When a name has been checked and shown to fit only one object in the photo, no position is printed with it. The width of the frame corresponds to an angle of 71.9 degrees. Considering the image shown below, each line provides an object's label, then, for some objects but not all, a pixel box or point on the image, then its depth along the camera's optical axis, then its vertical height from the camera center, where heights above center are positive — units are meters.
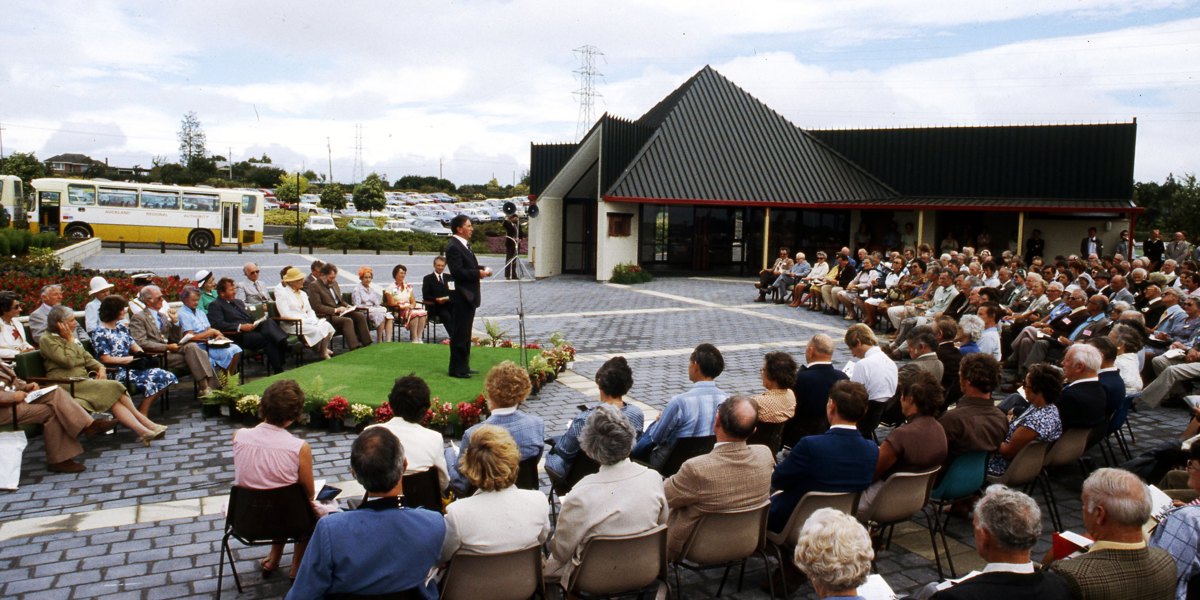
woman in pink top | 4.47 -1.25
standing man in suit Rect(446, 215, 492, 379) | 8.90 -0.64
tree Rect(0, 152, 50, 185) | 56.22 +3.11
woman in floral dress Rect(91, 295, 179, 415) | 7.60 -1.29
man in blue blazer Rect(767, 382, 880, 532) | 4.44 -1.22
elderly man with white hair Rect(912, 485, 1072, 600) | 2.95 -1.18
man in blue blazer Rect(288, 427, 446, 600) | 3.33 -1.31
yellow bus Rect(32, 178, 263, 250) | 30.52 +0.13
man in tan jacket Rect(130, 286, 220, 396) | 8.40 -1.32
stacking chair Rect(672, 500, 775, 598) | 4.15 -1.55
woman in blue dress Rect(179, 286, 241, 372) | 8.84 -1.27
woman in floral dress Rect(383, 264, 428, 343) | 11.89 -1.23
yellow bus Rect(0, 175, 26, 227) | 31.03 +0.53
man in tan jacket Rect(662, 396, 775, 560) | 4.17 -1.26
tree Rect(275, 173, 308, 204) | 61.50 +2.09
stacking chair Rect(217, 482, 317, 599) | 4.38 -1.58
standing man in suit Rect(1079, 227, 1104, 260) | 19.55 -0.12
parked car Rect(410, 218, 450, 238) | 44.97 -0.23
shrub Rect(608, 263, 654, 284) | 22.56 -1.27
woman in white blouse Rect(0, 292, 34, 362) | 7.37 -1.09
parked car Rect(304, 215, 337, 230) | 41.22 -0.15
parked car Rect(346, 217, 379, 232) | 41.67 -0.20
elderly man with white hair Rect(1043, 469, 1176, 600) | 3.16 -1.22
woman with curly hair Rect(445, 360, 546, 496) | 4.84 -1.10
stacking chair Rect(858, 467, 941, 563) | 4.61 -1.48
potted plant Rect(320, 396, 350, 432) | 7.55 -1.73
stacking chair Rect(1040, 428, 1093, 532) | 5.47 -1.44
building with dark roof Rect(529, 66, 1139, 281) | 22.86 +1.38
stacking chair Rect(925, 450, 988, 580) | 5.14 -1.52
